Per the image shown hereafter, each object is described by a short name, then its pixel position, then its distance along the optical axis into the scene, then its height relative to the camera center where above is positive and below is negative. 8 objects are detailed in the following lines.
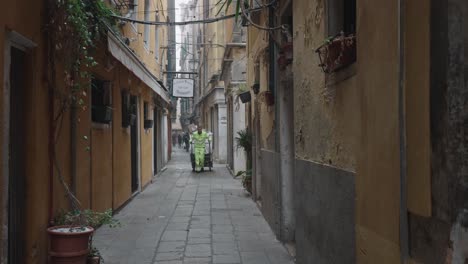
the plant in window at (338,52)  3.53 +0.59
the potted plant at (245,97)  11.66 +0.84
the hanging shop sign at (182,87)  23.30 +2.18
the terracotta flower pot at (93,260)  5.36 -1.35
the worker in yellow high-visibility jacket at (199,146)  18.80 -0.48
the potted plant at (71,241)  4.93 -1.06
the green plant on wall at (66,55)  5.23 +0.88
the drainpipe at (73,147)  6.43 -0.16
